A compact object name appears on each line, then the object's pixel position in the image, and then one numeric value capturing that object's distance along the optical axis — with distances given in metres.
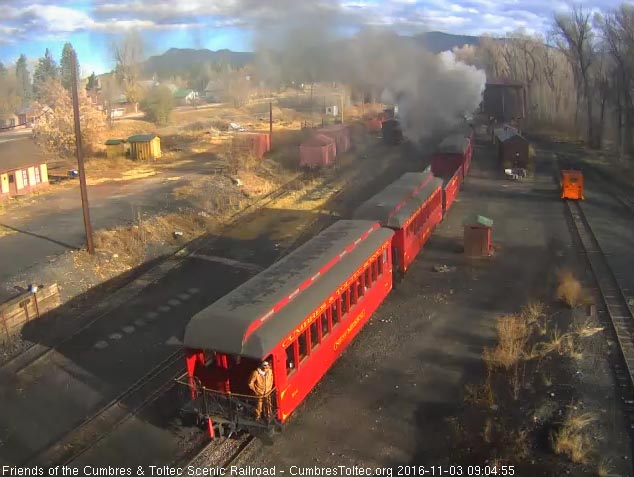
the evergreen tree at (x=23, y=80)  136.69
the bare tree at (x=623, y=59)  47.34
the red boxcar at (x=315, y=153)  41.47
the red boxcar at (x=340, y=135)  46.19
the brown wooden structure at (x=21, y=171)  33.47
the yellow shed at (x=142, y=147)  47.05
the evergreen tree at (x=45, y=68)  131.35
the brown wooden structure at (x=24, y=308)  16.31
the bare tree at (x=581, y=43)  56.97
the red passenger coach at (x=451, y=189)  28.07
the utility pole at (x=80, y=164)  20.61
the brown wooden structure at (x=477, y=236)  21.74
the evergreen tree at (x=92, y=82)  111.09
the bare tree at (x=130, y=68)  92.88
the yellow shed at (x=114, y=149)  46.50
